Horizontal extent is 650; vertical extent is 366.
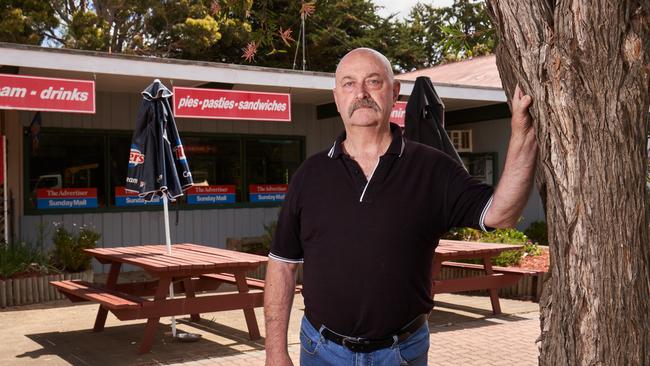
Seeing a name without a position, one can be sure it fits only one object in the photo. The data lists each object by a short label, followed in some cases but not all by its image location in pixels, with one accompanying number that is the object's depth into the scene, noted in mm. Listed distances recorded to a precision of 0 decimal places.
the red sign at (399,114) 11562
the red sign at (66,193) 11820
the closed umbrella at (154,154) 7660
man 2654
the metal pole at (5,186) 11055
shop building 9836
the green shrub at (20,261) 9484
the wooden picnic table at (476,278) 8305
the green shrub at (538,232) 14273
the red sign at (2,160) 11156
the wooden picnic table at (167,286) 6754
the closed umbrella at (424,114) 7541
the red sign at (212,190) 13242
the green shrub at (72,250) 10289
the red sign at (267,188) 13938
